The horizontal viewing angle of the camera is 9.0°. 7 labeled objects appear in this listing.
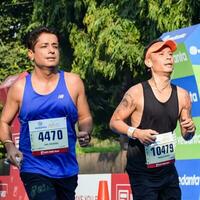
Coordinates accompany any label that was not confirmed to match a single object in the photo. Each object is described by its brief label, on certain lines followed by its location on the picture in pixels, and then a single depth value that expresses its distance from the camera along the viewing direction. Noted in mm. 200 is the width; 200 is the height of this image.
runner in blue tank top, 9882
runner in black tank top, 10439
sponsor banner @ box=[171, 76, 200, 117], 14130
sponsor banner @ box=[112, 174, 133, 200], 16792
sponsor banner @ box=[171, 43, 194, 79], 14127
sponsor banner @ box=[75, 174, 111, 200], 17907
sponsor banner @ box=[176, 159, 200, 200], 14588
